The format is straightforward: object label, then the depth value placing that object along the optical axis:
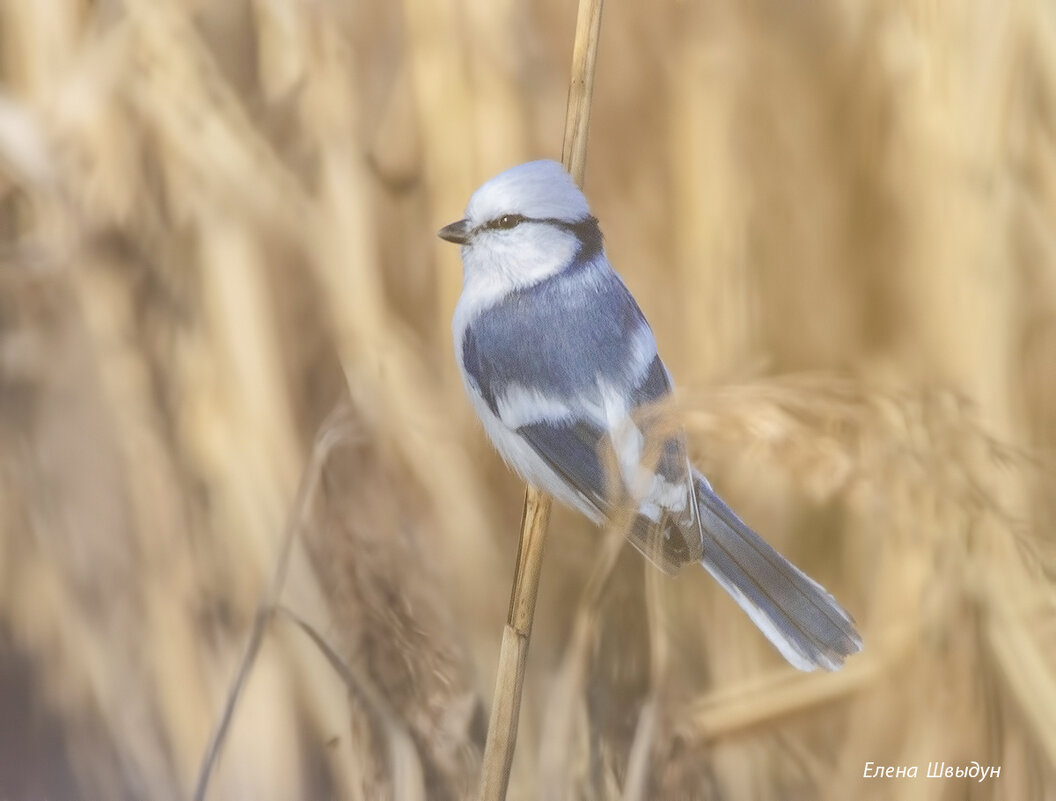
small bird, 3.36
